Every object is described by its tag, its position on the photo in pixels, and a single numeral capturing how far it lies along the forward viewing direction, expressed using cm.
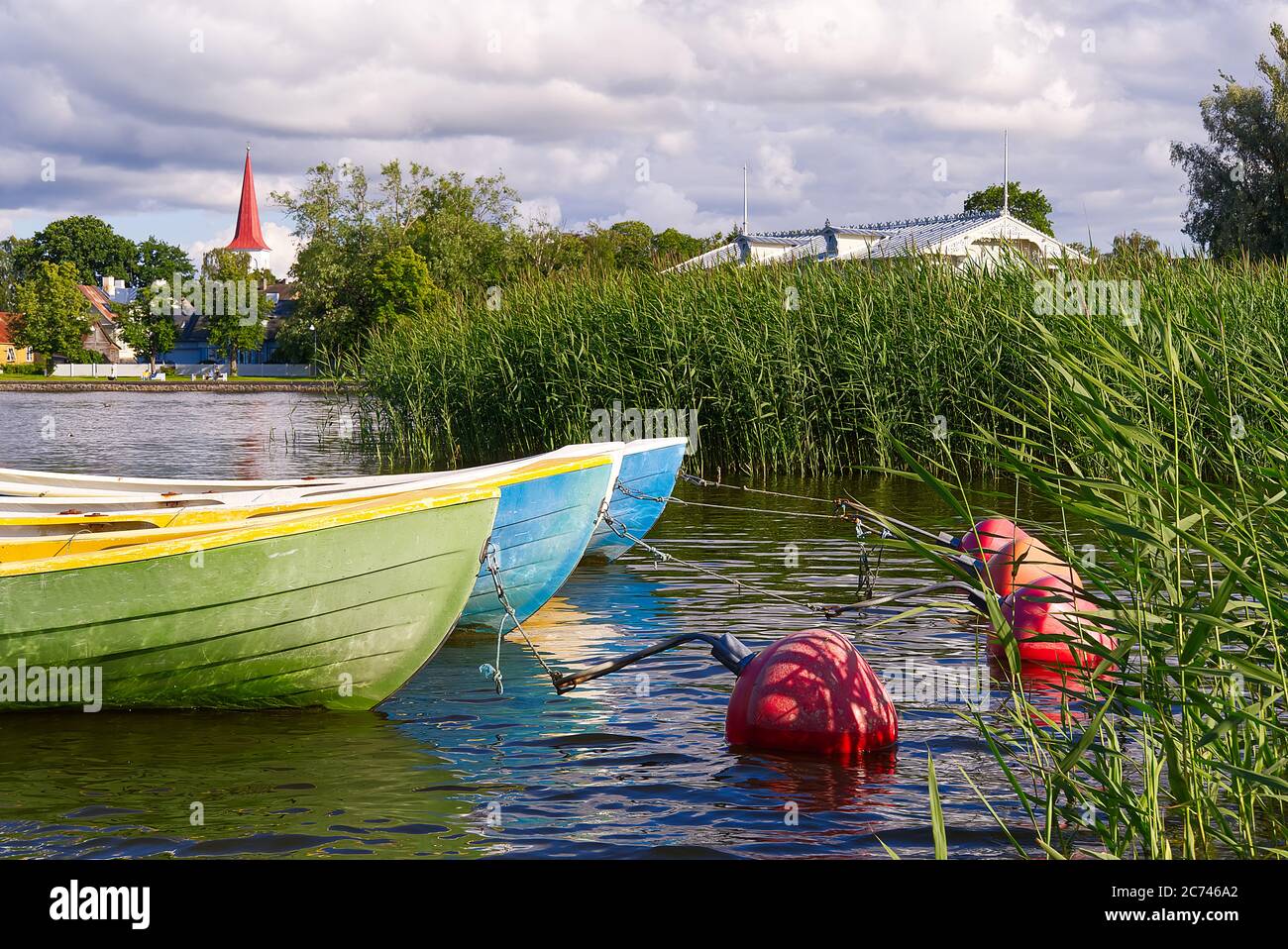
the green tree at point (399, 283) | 6084
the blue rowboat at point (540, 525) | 885
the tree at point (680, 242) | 7866
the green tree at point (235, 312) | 8347
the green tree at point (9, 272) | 11202
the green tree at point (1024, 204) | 6850
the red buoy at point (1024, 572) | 834
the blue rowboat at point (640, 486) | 1192
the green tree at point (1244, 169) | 4397
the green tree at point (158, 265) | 11869
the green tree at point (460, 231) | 6462
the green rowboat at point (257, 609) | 659
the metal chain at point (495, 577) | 685
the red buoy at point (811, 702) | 604
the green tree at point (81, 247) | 11431
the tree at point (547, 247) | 6469
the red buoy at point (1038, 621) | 714
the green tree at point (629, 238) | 7075
